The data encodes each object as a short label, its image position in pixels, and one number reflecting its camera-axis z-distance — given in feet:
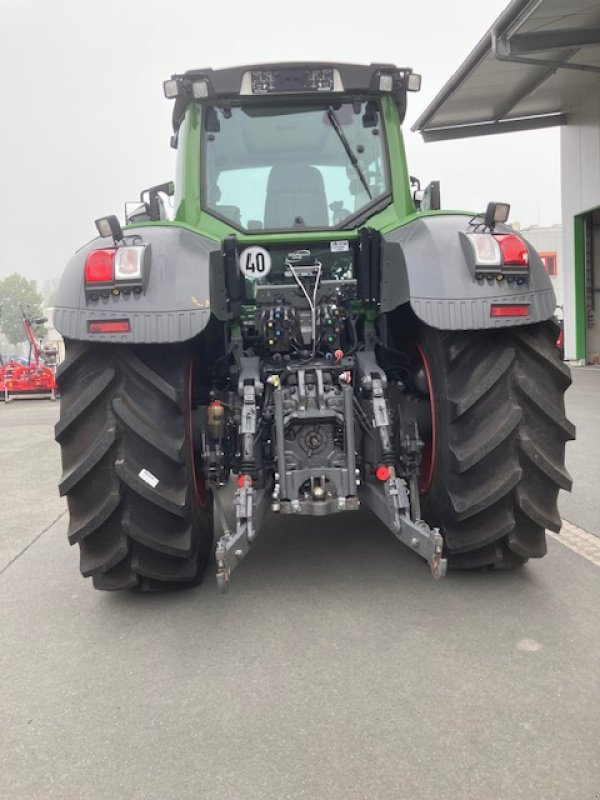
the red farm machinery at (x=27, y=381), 53.62
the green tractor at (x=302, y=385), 9.57
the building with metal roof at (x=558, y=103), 35.63
